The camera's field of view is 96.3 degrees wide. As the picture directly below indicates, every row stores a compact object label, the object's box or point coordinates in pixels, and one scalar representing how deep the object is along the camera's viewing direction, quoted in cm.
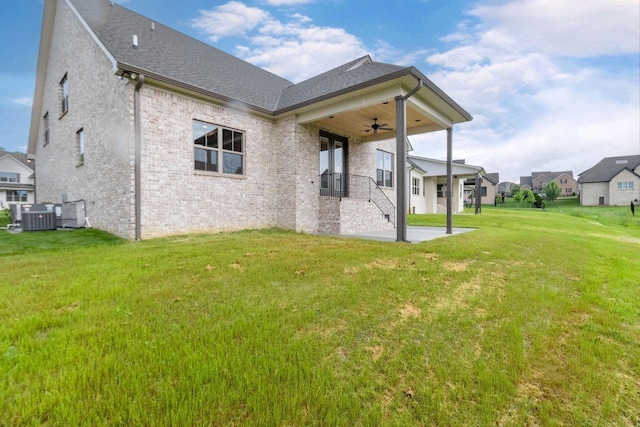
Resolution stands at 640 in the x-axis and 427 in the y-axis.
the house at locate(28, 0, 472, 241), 755
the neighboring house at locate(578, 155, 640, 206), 4253
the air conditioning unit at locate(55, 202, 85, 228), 952
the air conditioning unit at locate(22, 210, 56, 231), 877
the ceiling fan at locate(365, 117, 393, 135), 1044
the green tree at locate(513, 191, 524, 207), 4628
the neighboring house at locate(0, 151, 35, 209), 3169
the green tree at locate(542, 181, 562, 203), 5088
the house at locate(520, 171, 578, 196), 7256
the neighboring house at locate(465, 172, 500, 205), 5482
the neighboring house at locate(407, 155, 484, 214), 2328
